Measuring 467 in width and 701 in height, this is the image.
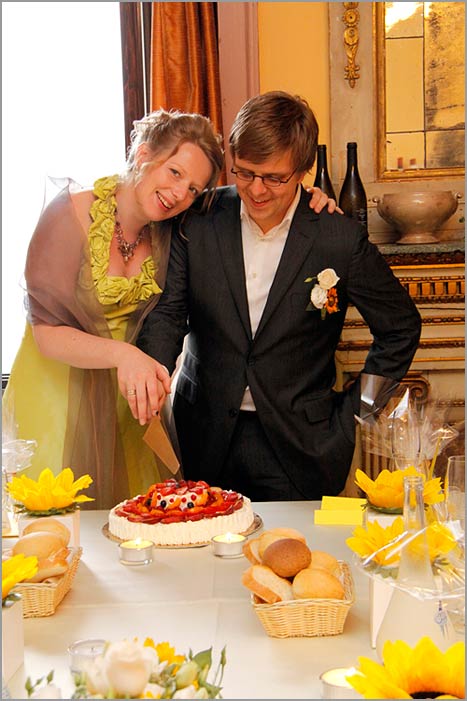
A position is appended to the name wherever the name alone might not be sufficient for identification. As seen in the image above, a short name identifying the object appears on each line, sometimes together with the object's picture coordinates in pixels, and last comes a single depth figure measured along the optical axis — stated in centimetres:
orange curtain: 338
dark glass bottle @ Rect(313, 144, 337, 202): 337
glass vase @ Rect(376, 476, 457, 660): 114
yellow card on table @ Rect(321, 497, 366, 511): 190
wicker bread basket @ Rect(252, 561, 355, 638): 128
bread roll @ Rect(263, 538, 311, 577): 133
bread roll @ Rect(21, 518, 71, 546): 153
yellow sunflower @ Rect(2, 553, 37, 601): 119
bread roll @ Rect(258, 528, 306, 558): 143
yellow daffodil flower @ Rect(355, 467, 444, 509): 158
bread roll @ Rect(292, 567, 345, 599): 129
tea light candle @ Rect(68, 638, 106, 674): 107
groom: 241
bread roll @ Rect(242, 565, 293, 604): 130
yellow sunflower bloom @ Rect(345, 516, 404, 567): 130
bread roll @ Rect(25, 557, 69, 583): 141
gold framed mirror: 350
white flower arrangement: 84
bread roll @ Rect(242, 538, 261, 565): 144
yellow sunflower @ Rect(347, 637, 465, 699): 94
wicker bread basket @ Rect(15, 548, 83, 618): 138
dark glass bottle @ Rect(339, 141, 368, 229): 337
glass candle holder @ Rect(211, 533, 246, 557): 165
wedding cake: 174
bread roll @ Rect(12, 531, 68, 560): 142
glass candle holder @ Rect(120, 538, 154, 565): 163
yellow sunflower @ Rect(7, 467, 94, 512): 165
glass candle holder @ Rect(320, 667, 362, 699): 103
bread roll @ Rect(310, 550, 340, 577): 137
